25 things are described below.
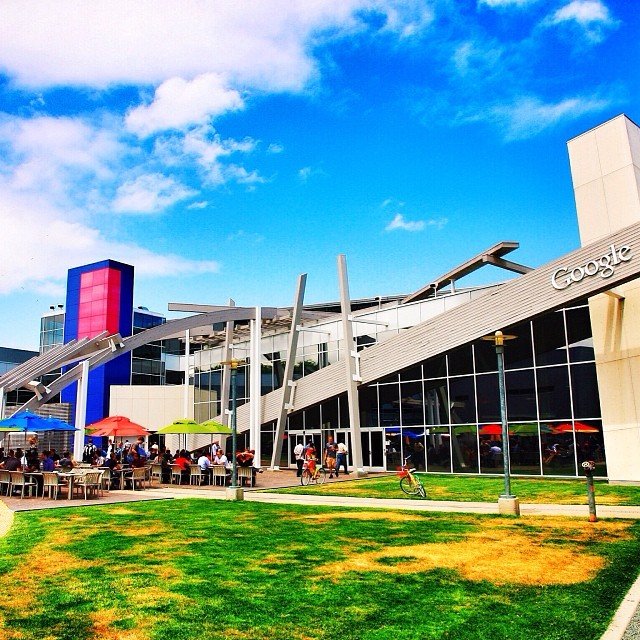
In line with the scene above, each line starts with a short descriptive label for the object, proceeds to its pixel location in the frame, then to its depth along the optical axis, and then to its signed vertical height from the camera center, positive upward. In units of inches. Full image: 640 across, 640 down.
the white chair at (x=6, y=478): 738.8 -31.3
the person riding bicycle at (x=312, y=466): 938.7 -34.2
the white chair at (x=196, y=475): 927.0 -42.7
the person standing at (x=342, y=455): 1096.6 -23.2
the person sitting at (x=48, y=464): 766.5 -16.7
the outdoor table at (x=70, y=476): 711.7 -30.4
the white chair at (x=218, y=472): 898.1 -37.9
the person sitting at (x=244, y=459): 1006.4 -23.2
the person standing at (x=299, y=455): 1012.8 -23.2
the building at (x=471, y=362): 853.8 +138.8
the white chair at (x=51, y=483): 708.0 -37.3
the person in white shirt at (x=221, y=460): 924.6 -22.2
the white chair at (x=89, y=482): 709.9 -37.8
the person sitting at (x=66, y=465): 826.2 -20.0
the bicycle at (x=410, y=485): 714.2 -52.4
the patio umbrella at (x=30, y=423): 855.7 +38.3
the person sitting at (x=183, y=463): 933.2 -24.8
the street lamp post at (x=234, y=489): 704.4 -49.4
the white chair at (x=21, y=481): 719.7 -34.6
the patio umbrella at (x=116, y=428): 999.0 +32.4
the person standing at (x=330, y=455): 1045.8 -23.9
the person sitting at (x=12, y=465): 772.0 -16.7
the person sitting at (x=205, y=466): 920.9 -29.3
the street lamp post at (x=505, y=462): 557.3 -22.8
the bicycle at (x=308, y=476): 939.3 -49.6
